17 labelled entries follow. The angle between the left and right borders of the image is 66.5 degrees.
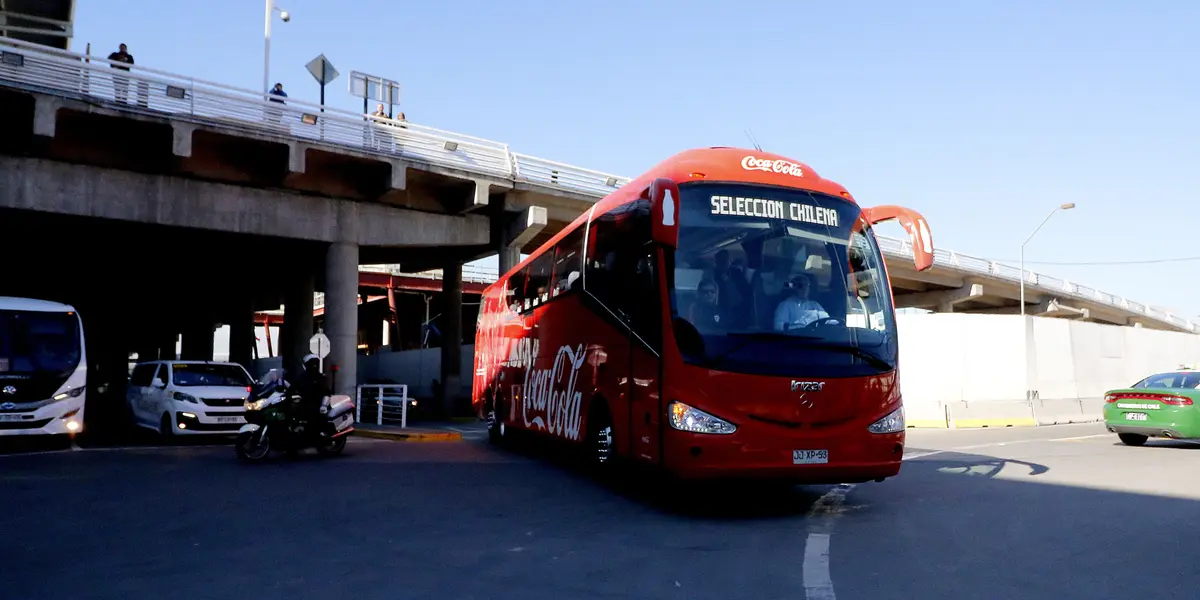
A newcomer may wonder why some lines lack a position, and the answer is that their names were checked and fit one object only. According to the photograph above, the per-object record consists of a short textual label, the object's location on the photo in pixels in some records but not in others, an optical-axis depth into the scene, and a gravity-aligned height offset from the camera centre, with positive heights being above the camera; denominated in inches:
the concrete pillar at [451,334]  1341.0 +51.6
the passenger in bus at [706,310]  334.6 +21.4
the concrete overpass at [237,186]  775.7 +183.8
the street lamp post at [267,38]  1203.9 +440.8
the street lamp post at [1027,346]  1104.5 +26.2
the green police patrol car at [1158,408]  613.0 -27.7
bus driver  337.7 +21.6
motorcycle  543.8 -34.5
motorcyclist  551.2 -12.9
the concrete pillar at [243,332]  1926.7 +78.3
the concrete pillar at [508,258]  1093.1 +132.2
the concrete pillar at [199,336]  2091.5 +76.5
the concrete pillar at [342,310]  966.4 +63.3
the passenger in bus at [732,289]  335.9 +29.2
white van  675.4 -21.4
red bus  327.3 +16.1
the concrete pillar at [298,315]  1428.4 +85.1
